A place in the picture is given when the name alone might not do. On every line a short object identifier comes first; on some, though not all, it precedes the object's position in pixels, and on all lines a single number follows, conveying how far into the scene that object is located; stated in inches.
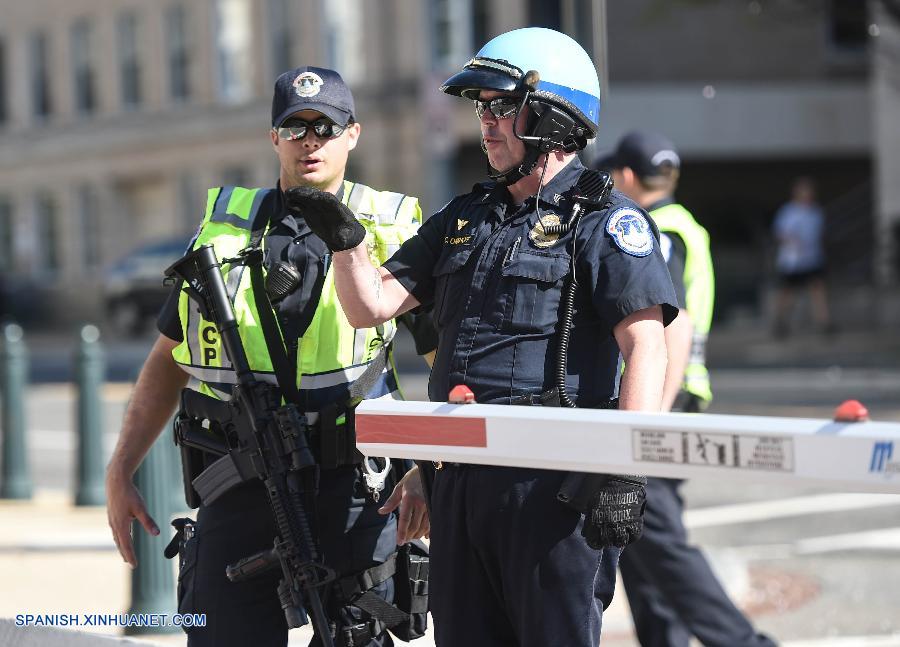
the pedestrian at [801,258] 1537.9
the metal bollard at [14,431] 869.2
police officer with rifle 322.0
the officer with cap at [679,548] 467.5
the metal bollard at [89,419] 818.2
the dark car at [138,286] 2181.3
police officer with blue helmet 281.9
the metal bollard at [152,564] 538.0
